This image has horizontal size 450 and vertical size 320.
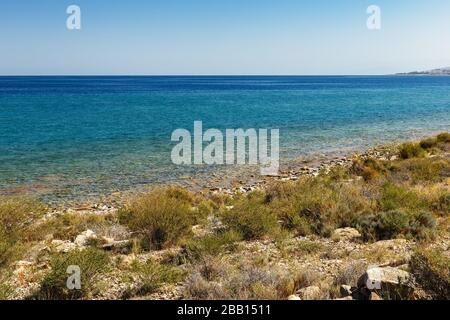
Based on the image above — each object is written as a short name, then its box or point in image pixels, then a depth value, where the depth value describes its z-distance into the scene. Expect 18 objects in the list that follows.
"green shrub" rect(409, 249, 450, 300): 5.04
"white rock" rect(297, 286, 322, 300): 5.25
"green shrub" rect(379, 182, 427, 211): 9.56
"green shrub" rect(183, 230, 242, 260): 7.21
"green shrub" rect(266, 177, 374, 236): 9.06
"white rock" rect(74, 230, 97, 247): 8.69
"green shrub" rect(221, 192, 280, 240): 8.80
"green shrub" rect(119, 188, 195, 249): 8.57
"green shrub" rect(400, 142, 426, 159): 20.52
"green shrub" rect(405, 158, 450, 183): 13.97
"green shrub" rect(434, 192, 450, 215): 9.55
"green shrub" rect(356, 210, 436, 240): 8.15
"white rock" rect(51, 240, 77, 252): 7.96
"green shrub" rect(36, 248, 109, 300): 5.75
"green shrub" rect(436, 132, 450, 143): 24.71
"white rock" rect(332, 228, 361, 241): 8.34
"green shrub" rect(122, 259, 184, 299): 5.93
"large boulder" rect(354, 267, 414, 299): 5.00
